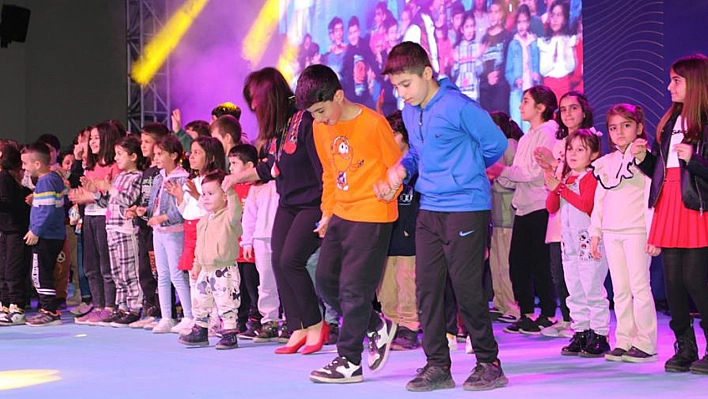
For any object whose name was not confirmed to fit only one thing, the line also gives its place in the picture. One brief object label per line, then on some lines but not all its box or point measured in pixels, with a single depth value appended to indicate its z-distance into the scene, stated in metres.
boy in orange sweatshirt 4.49
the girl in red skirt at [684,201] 4.60
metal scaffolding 13.18
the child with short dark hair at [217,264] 5.84
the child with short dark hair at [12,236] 7.52
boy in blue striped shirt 7.47
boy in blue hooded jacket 4.25
